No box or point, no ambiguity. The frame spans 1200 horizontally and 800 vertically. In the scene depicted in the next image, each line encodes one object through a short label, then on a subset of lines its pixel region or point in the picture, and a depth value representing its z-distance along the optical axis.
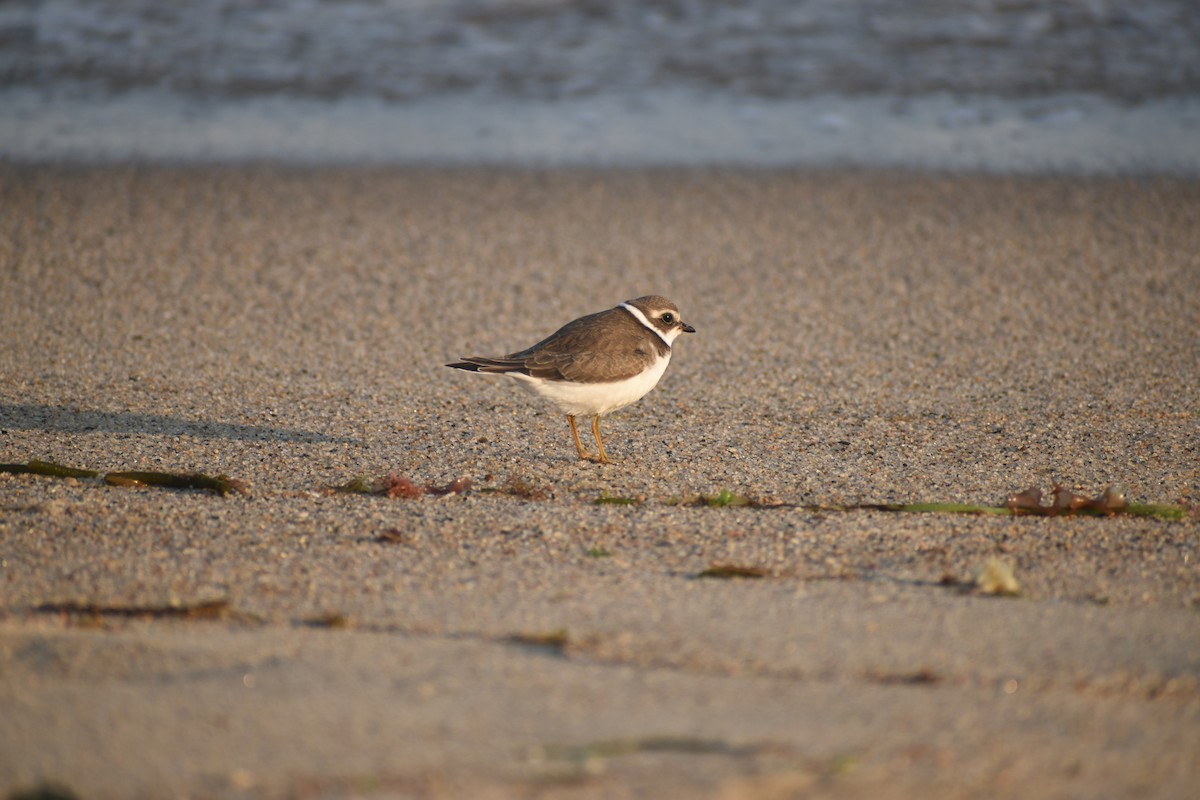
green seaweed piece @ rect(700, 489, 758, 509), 9.62
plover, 10.97
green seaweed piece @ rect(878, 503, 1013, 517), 9.37
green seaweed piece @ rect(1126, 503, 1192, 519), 9.25
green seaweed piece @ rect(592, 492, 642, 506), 9.72
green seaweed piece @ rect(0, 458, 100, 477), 10.12
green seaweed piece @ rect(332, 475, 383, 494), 9.80
